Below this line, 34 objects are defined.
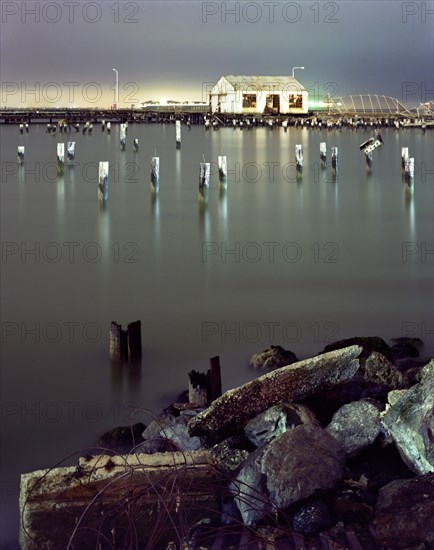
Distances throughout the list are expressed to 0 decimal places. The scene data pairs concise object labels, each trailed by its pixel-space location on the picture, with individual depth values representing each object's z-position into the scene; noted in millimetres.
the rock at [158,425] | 5050
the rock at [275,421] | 4270
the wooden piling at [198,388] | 5727
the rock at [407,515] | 3516
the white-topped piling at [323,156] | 27531
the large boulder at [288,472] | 3697
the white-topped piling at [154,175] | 20484
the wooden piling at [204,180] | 19219
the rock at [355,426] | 4191
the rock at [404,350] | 6779
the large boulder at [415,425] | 3850
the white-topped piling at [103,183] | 18484
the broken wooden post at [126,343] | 6961
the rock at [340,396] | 4695
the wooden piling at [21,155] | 26206
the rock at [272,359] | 6652
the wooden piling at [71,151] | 26703
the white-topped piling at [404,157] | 22678
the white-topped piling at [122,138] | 36750
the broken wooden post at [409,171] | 21844
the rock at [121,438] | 5184
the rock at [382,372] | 5031
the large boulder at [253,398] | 4473
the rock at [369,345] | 5812
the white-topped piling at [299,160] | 24547
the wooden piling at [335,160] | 25250
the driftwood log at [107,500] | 3797
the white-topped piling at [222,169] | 20938
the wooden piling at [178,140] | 36688
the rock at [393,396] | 4513
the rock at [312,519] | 3613
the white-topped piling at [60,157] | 23906
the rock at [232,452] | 4184
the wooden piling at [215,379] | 5742
